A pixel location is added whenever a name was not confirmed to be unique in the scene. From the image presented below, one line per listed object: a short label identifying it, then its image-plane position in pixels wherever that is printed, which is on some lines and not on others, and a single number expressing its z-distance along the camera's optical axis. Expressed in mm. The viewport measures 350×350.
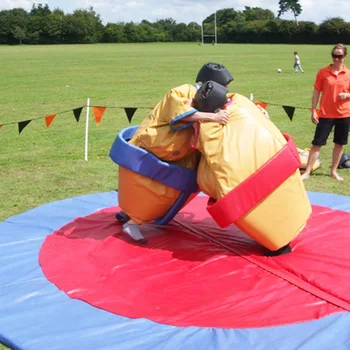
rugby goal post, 86125
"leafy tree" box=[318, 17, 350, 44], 66062
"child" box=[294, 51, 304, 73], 25331
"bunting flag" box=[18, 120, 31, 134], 7375
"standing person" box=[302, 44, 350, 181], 6379
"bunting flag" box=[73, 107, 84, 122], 7835
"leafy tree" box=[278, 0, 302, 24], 126875
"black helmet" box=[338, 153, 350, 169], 7574
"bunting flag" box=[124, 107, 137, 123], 7934
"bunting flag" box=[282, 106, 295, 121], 7934
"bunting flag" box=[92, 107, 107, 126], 8003
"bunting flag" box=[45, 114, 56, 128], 7803
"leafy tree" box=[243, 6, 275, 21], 103625
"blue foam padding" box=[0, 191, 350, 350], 3104
